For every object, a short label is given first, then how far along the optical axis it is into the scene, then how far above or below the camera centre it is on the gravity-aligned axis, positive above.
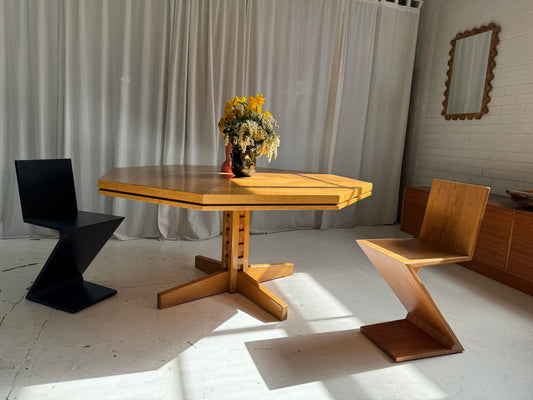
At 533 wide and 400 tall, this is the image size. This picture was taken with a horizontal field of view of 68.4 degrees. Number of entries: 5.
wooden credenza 2.87 -0.67
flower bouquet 2.28 +0.04
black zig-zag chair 2.31 -0.60
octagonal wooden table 1.88 -0.29
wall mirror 3.80 +0.83
